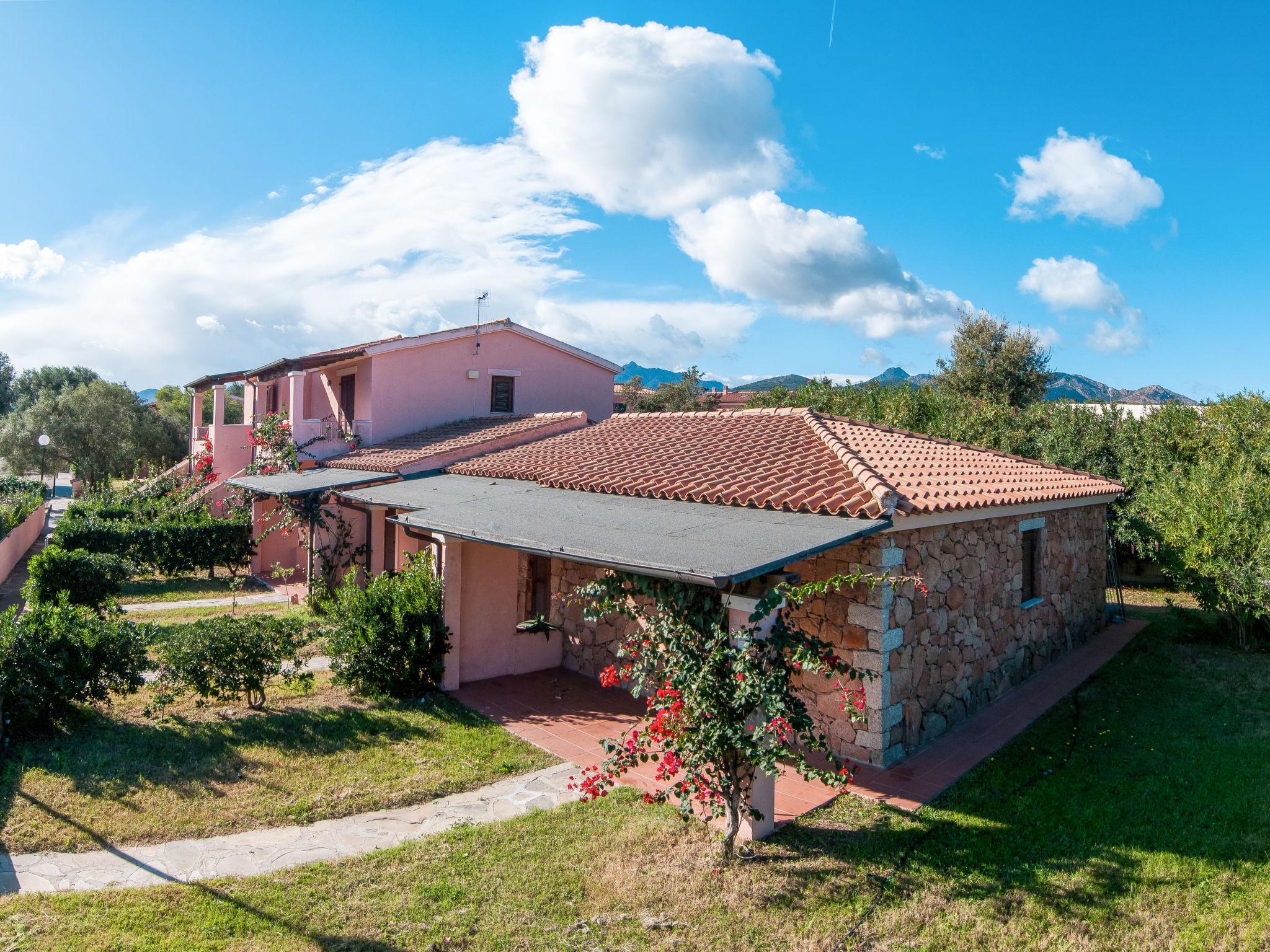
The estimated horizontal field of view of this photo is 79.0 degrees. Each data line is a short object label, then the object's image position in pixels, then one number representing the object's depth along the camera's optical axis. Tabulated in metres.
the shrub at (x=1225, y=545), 13.22
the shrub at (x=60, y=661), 8.84
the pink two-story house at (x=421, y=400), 18.36
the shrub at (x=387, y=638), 10.65
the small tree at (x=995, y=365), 41.69
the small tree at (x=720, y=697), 6.18
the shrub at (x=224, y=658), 9.73
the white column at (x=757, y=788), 6.78
